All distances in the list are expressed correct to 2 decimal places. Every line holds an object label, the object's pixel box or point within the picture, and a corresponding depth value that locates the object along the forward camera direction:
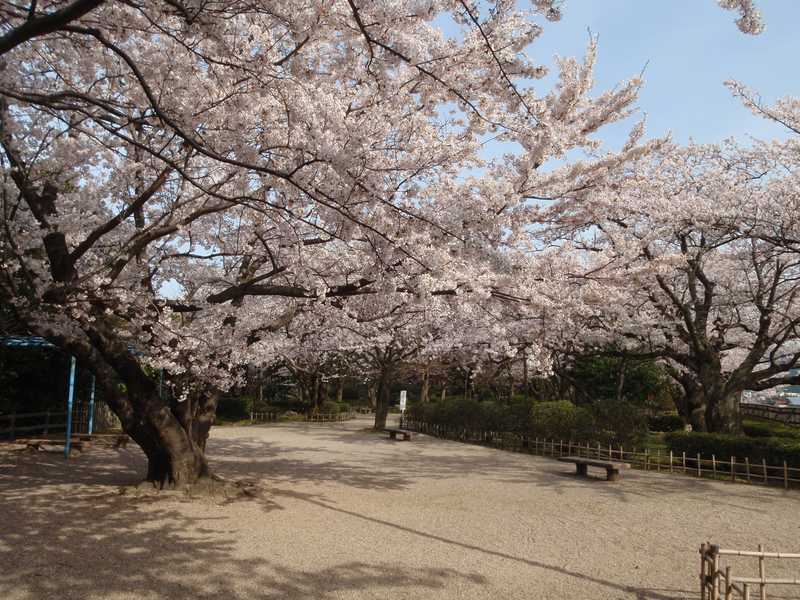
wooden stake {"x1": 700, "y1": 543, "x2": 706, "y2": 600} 4.60
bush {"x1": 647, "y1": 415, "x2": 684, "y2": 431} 24.03
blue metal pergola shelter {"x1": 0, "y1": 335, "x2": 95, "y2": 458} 13.07
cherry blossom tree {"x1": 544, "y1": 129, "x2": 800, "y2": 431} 8.56
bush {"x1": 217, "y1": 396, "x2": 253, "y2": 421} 28.84
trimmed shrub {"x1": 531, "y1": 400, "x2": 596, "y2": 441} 15.25
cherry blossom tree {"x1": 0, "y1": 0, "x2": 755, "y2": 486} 4.56
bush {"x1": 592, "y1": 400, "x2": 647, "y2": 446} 14.31
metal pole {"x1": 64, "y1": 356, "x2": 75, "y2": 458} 13.00
